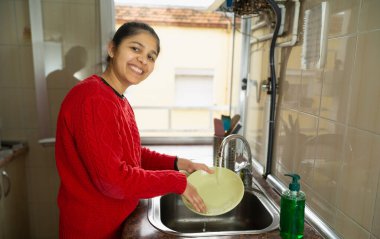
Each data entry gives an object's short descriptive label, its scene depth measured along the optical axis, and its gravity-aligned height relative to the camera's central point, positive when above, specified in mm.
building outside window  2801 +10
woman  736 -224
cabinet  1485 -725
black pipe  1049 -73
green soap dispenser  771 -369
